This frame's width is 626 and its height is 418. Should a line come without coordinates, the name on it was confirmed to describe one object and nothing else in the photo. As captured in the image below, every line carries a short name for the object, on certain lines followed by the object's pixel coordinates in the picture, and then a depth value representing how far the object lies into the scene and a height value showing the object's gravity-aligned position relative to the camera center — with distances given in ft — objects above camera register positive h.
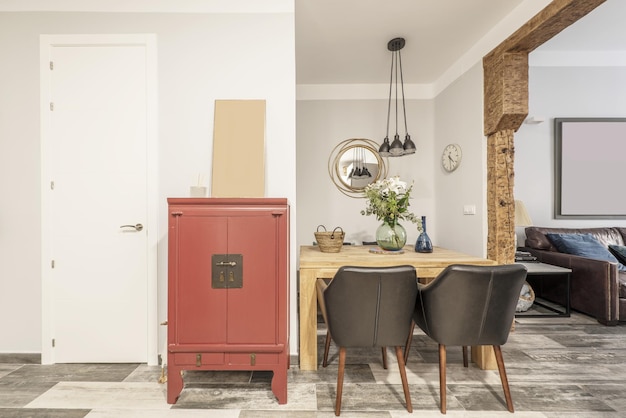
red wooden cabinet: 6.14 -1.68
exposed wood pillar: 9.25 +2.68
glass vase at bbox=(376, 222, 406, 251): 8.25 -0.86
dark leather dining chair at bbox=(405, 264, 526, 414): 5.51 -1.89
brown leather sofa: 10.13 -2.51
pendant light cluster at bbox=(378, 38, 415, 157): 10.74 +2.33
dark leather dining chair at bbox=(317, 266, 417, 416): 5.56 -1.92
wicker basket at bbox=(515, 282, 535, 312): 11.18 -3.47
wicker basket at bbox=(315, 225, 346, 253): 8.40 -0.98
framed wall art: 13.64 +1.64
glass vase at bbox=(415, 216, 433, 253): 8.43 -1.08
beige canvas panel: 7.41 +1.40
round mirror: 14.33 +1.85
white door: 7.67 +0.04
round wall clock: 12.07 +1.98
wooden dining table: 7.07 -1.56
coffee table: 10.60 -2.71
